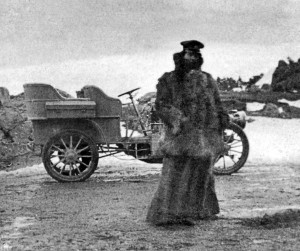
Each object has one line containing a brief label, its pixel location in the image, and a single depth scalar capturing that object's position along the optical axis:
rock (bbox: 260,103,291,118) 19.12
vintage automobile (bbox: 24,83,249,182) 9.66
